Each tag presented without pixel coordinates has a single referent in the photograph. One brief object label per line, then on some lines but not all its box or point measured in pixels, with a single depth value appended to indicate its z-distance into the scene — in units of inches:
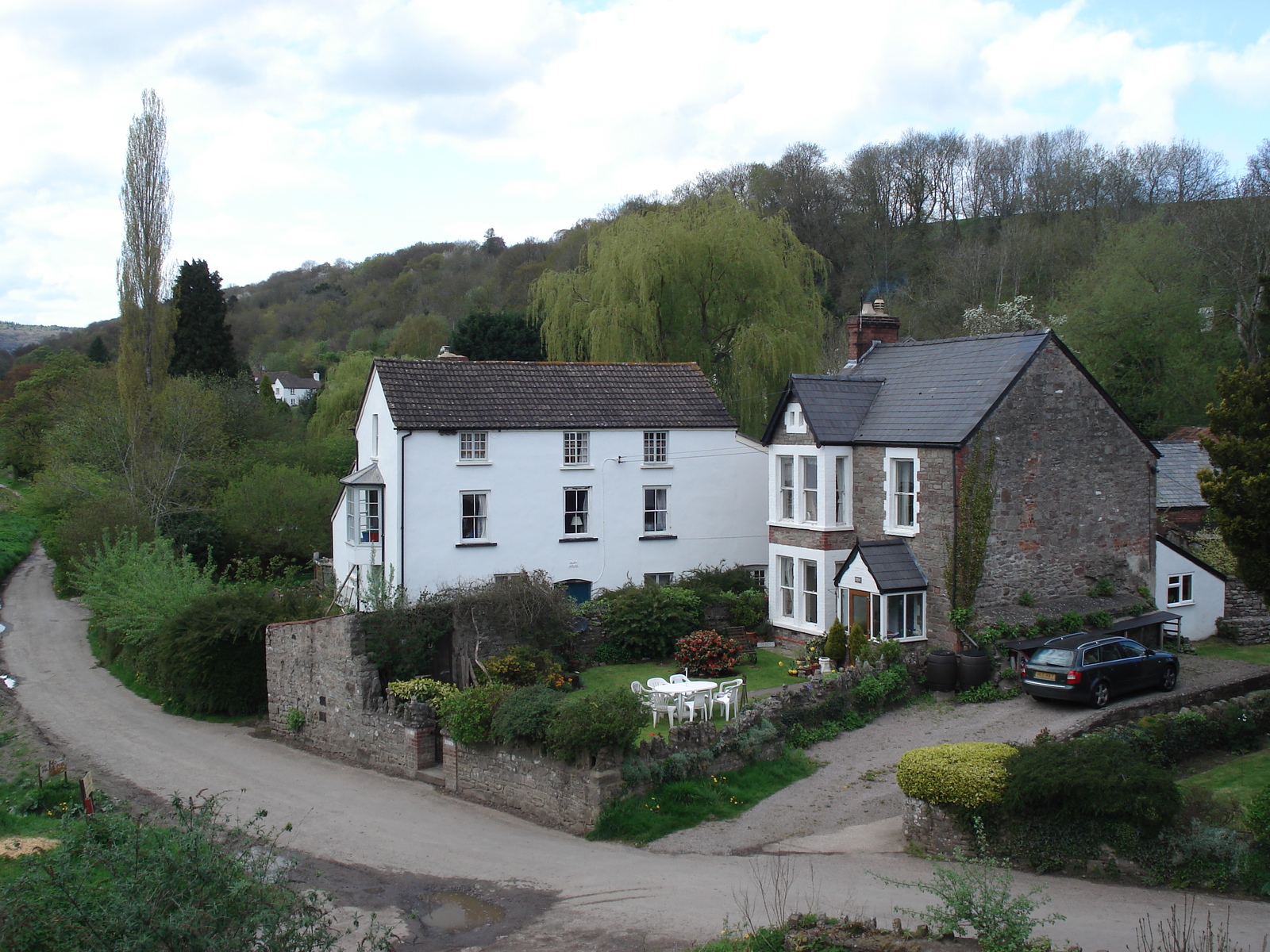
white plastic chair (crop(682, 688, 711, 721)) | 783.1
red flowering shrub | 964.6
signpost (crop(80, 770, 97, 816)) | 626.5
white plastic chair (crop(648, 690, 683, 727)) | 782.1
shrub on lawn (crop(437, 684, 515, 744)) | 713.6
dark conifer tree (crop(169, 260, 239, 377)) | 2221.9
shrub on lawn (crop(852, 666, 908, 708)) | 819.4
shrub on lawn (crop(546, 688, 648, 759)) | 630.5
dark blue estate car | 776.9
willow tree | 1499.8
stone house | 935.7
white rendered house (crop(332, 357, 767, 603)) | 1101.7
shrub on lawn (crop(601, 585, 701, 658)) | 1059.3
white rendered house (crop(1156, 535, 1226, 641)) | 1026.1
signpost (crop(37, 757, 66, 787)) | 757.9
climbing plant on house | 917.2
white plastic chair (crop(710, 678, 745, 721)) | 788.9
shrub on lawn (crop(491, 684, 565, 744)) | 665.6
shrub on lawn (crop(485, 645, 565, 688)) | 892.6
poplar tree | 1692.9
